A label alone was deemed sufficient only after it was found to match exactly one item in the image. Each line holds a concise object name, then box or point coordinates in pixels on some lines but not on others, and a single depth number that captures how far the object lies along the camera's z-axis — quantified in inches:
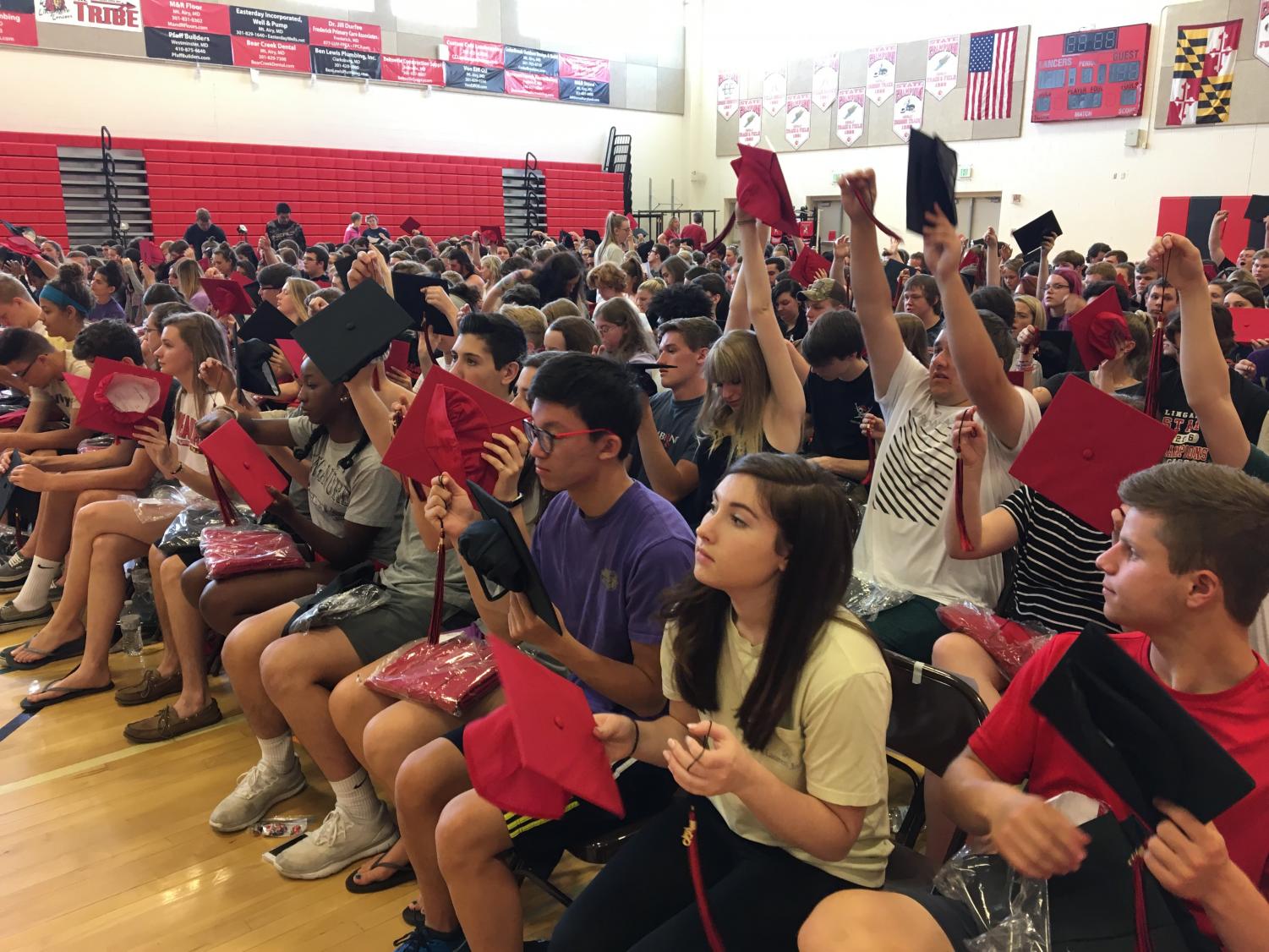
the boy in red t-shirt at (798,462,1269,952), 50.3
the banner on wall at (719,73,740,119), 765.9
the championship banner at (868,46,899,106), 645.3
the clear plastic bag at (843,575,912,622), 95.3
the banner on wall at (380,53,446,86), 642.8
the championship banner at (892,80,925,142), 633.6
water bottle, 150.9
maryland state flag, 484.7
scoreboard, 521.0
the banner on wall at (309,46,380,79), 613.3
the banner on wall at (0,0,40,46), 497.4
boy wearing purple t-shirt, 75.5
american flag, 578.9
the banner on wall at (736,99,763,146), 749.3
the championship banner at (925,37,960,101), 608.4
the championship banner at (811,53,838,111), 681.6
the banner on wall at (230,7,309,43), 577.0
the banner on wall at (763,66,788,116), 721.6
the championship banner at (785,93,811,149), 706.2
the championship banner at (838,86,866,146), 671.1
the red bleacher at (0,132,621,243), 517.7
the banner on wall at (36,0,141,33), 511.2
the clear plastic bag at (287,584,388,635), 105.6
